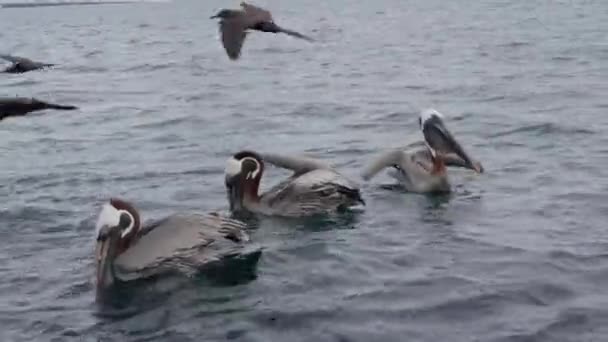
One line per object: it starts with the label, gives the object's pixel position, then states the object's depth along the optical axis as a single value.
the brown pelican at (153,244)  8.88
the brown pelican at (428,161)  11.90
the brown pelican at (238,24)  13.47
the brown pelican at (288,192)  11.06
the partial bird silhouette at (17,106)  10.53
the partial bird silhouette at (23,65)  14.67
